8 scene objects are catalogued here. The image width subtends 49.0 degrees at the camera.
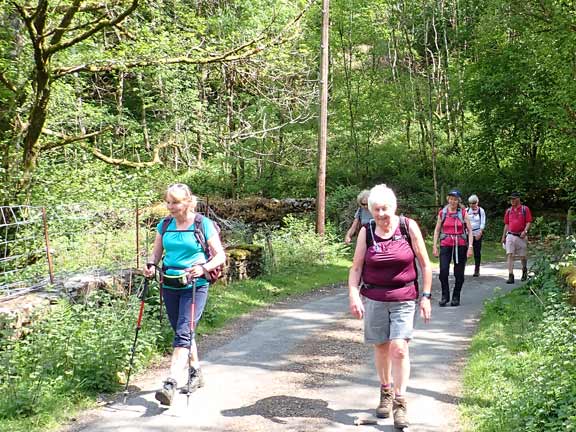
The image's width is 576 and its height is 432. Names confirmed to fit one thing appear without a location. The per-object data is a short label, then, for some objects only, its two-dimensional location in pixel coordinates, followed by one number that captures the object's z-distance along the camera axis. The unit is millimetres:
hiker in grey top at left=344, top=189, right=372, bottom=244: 9445
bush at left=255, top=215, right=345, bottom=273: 15594
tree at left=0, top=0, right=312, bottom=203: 11844
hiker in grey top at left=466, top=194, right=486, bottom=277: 13797
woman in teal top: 5727
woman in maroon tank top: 5137
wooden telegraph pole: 18625
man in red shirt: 13266
